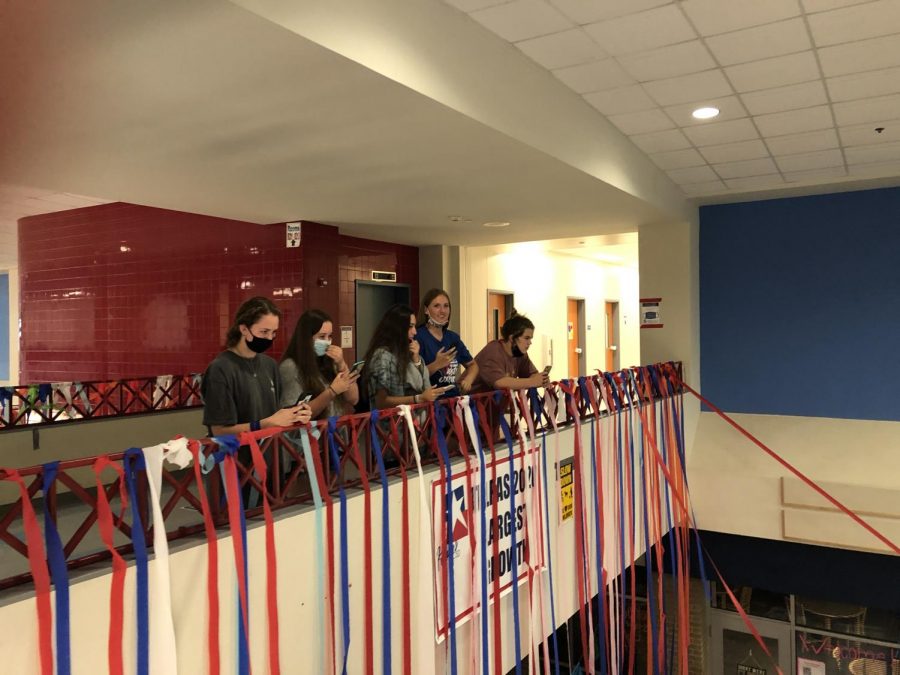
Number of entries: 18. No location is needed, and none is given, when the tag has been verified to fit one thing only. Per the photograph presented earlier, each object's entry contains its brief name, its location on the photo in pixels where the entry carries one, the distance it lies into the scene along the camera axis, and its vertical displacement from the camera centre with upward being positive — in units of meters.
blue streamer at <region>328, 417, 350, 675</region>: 2.56 -0.93
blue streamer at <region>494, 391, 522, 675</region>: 3.62 -1.02
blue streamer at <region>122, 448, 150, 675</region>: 1.82 -0.63
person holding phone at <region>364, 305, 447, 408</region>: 3.51 -0.17
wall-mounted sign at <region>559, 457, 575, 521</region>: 4.34 -1.09
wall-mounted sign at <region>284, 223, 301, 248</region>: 6.50 +0.95
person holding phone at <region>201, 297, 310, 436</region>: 2.77 -0.20
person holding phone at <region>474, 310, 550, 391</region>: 4.36 -0.18
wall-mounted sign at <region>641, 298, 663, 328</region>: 7.46 +0.13
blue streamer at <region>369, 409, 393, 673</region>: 2.73 -0.97
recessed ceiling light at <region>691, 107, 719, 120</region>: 4.62 +1.49
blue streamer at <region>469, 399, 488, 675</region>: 3.37 -1.27
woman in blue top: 4.15 -0.08
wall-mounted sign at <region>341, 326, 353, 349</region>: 7.25 -0.07
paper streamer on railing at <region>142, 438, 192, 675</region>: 1.89 -0.80
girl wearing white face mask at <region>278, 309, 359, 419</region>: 3.22 -0.14
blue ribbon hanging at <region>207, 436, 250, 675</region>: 2.10 -0.67
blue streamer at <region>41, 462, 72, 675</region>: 1.65 -0.61
